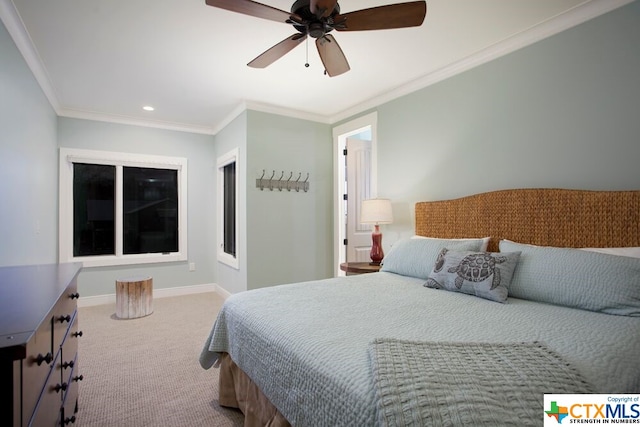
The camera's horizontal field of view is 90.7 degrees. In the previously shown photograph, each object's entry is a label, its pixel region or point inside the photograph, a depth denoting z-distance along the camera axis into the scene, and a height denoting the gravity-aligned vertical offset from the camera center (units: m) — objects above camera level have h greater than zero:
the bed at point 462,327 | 0.89 -0.48
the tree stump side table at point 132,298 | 3.60 -0.93
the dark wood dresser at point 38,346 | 0.74 -0.40
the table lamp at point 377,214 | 3.15 +0.02
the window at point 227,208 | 4.42 +0.13
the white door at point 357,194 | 4.26 +0.30
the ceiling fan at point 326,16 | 1.57 +1.06
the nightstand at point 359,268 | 3.13 -0.53
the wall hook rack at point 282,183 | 3.87 +0.42
